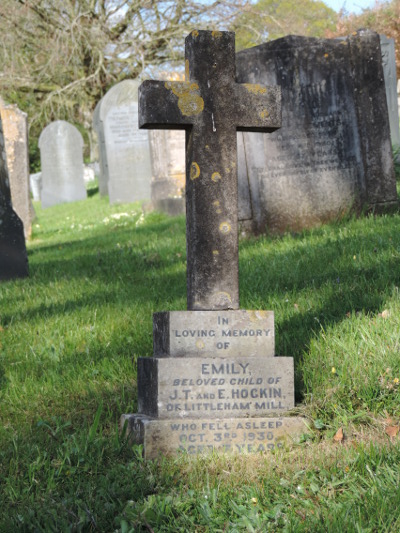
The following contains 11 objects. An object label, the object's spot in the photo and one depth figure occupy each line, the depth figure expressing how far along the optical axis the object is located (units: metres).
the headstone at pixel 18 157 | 12.64
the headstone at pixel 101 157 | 19.12
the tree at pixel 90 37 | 22.45
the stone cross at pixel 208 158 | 3.06
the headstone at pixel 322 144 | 7.11
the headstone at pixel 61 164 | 22.39
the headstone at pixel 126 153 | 17.59
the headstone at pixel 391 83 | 11.84
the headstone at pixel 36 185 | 29.06
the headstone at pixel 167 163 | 12.64
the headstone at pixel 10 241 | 6.94
